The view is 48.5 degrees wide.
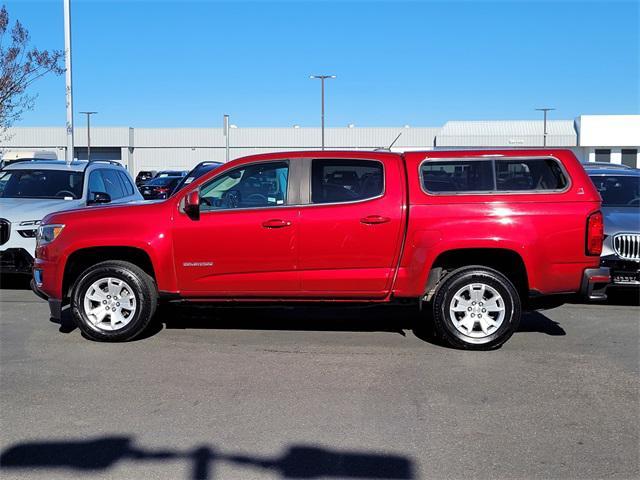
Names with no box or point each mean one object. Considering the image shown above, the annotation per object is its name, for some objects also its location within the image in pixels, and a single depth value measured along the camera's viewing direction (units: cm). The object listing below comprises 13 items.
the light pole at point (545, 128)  5599
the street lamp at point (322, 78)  4756
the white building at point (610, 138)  5603
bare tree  1800
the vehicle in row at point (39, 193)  989
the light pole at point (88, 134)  6138
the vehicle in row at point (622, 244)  882
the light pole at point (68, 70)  1828
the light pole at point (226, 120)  2862
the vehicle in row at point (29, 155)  2319
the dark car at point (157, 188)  3303
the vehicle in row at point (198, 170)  1740
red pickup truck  674
